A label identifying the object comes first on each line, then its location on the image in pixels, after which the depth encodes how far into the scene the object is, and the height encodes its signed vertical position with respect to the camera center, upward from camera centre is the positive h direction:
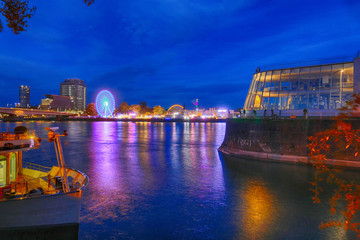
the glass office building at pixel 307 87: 34.78 +4.59
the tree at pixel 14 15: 7.12 +2.85
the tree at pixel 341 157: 5.97 -3.83
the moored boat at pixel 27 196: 12.25 -4.22
